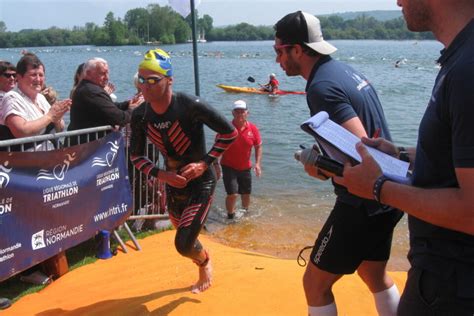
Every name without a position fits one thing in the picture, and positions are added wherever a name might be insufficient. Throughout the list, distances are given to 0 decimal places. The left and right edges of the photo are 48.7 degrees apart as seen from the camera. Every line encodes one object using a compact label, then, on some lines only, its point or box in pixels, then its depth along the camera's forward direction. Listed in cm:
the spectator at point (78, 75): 711
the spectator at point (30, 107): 557
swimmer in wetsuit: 471
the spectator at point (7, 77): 604
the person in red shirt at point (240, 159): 958
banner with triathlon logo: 497
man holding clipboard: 177
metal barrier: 642
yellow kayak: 3200
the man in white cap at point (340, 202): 307
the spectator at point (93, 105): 664
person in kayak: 3154
